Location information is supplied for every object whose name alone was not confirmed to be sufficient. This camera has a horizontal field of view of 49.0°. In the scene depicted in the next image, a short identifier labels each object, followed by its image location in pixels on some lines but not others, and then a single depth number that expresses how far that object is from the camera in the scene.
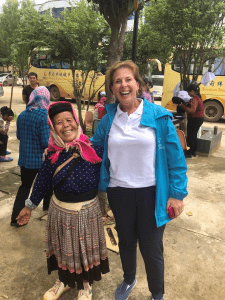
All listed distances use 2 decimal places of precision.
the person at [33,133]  2.78
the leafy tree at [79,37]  6.90
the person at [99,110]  5.71
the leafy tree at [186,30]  6.19
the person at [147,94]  5.73
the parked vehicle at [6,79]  25.80
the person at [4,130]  4.61
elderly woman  1.77
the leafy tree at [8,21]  16.30
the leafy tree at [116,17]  3.35
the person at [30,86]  5.62
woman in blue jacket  1.68
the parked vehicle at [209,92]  11.25
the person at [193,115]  5.77
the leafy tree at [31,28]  6.96
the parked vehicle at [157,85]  17.54
